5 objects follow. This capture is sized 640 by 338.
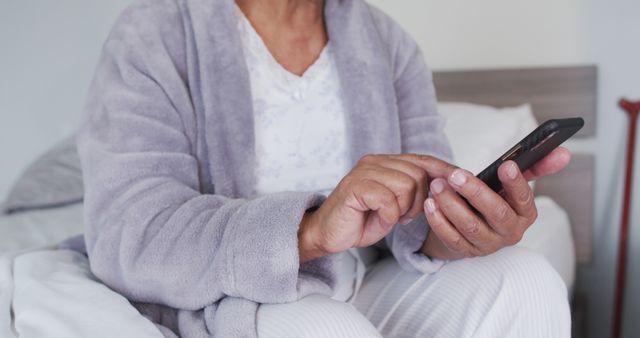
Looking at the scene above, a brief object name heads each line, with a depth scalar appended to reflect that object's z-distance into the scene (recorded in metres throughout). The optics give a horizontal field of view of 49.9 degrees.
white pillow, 1.54
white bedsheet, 0.74
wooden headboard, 1.70
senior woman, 0.76
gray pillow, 1.70
